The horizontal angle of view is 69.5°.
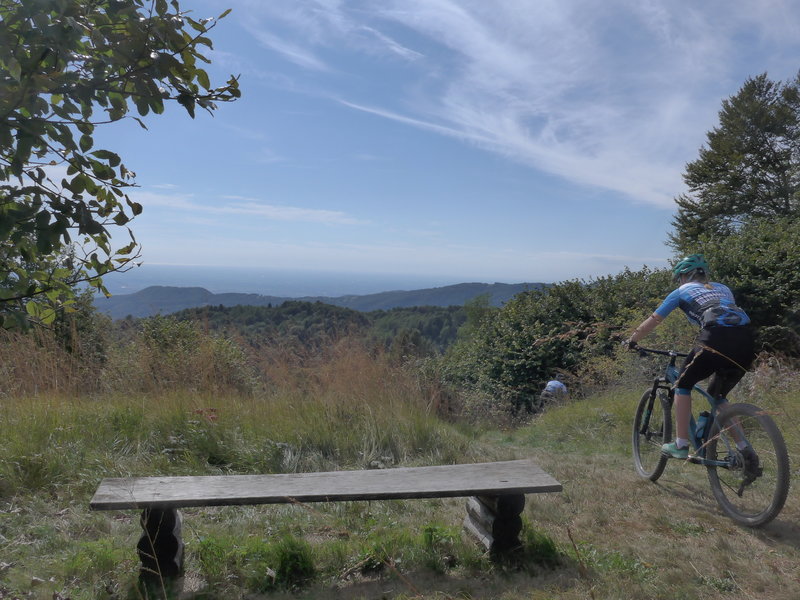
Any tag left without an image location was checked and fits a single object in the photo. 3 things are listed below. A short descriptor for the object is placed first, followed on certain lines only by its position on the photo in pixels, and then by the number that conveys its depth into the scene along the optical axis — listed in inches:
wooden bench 113.8
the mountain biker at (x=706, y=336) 142.6
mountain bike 133.8
